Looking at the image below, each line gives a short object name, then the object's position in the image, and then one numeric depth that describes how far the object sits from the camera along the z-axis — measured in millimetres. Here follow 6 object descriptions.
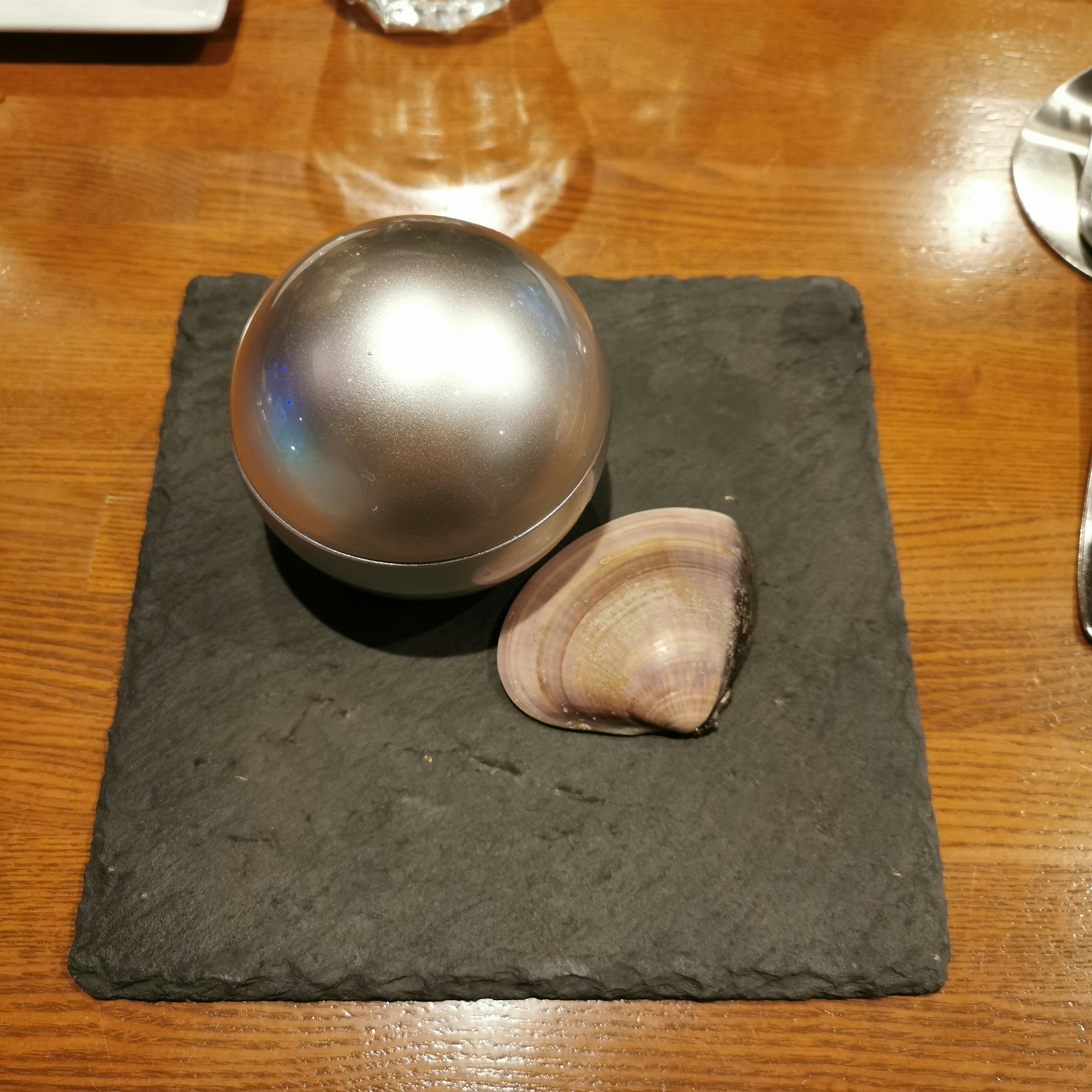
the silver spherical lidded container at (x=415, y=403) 358
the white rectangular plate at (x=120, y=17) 620
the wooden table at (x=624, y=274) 408
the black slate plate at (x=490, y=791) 411
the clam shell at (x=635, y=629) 445
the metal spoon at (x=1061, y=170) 598
